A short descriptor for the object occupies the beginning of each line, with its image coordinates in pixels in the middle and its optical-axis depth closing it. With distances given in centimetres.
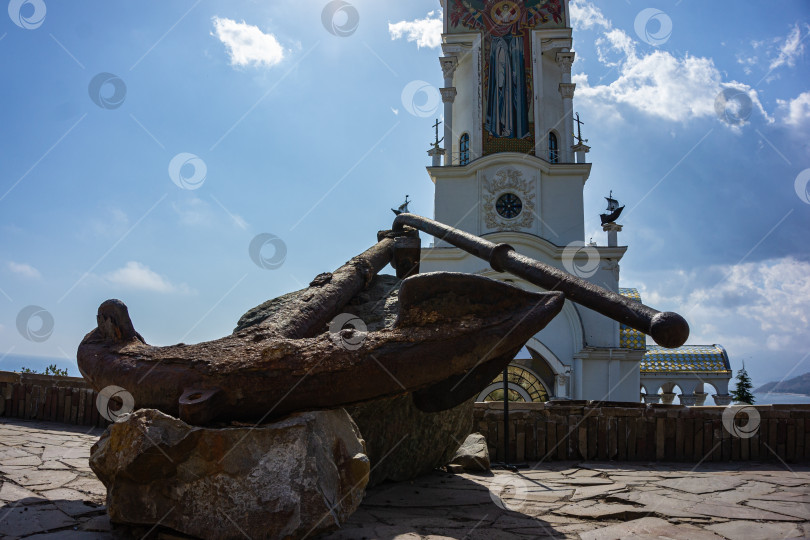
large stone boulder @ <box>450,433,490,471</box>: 498
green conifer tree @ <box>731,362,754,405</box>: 2156
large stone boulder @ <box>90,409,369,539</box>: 238
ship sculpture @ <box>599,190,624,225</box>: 1798
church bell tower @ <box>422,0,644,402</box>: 1623
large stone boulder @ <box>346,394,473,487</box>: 380
